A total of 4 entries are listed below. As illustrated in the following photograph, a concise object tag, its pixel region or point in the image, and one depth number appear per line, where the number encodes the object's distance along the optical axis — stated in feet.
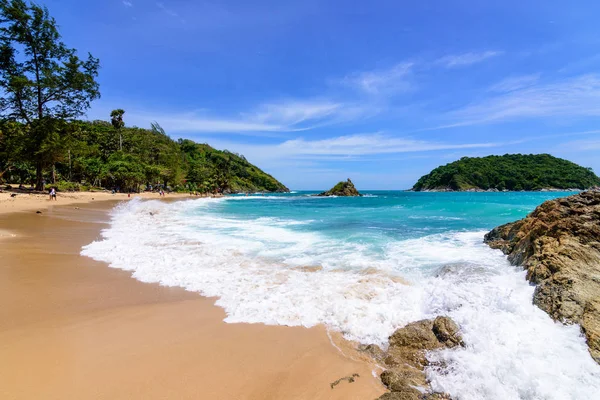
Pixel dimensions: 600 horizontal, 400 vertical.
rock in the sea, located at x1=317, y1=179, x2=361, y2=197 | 280.51
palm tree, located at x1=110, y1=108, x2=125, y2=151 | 207.51
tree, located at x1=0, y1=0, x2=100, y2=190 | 86.33
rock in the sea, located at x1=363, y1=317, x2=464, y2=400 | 10.26
